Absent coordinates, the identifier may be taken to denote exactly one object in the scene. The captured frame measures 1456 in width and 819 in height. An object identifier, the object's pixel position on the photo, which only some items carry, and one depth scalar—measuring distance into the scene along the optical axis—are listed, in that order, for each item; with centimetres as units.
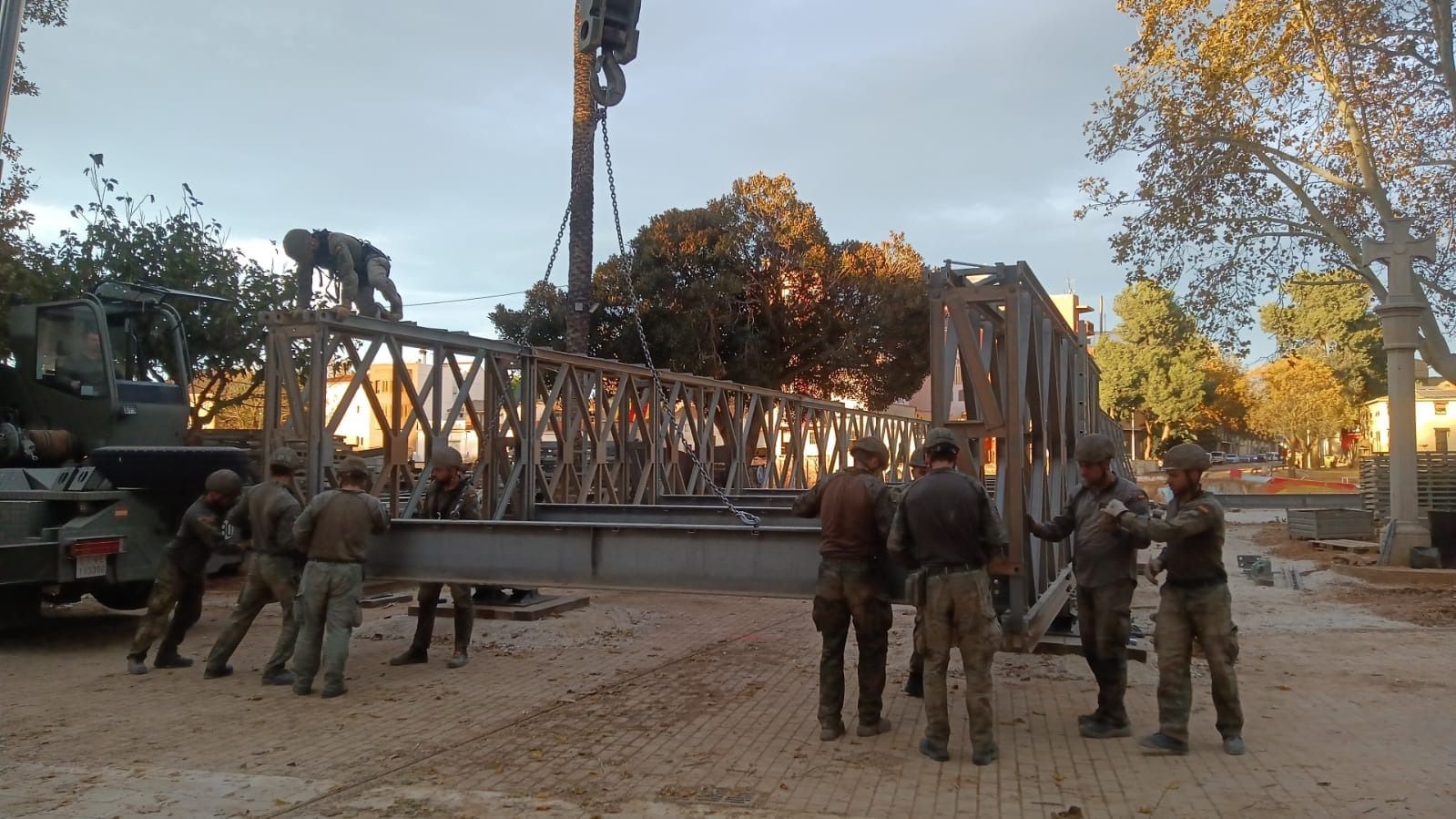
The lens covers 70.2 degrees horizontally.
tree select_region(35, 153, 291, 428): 1517
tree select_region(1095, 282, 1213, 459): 5559
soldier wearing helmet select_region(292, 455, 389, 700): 756
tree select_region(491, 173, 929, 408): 2511
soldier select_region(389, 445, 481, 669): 860
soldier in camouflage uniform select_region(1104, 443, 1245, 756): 591
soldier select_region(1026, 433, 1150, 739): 628
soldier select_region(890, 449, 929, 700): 752
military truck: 871
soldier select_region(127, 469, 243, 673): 813
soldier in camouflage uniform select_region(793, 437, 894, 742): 623
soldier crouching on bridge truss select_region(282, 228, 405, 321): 957
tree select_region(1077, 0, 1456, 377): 1559
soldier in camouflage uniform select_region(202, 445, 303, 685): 788
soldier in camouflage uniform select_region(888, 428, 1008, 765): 573
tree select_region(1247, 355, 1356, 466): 5044
